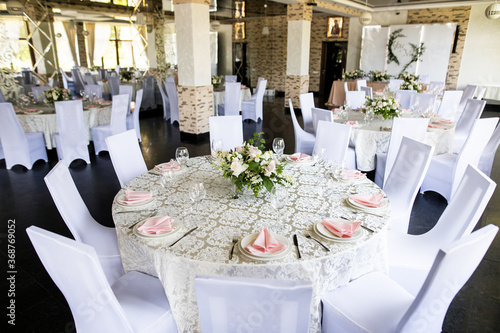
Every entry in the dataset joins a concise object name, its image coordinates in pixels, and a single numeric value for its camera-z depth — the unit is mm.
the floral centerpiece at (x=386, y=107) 4605
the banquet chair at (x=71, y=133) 5066
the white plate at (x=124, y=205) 2133
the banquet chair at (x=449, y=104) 6730
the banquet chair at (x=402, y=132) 3930
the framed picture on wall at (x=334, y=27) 14134
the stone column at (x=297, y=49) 9758
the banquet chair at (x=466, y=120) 5219
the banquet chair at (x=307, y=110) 5703
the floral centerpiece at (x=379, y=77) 11000
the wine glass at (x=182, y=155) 2748
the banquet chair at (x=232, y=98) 7688
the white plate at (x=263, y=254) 1603
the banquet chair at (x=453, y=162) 3533
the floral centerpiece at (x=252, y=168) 2086
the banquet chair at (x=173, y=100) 7871
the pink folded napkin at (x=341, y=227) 1770
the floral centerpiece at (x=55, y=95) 5676
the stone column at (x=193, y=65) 6582
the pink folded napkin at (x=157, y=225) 1821
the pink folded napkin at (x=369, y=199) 2104
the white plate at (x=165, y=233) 1790
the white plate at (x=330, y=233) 1747
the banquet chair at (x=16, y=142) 4871
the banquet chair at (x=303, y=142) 4953
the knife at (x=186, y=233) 1749
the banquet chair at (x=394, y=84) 9705
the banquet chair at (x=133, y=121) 6255
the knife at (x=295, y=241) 1687
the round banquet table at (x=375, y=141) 4309
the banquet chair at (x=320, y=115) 4341
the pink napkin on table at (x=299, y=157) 3004
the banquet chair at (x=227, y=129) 3777
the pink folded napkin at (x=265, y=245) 1644
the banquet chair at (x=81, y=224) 2119
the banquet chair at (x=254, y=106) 8227
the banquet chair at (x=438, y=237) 1973
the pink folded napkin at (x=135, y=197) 2154
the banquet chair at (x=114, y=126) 5570
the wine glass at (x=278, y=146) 2760
